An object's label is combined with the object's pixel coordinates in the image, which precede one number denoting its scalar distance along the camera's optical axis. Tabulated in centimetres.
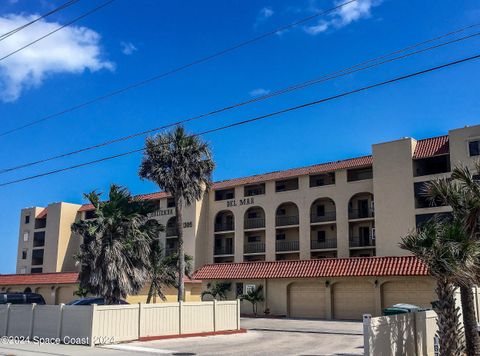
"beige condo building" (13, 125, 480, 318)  4844
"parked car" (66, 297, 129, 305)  2777
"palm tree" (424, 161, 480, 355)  1625
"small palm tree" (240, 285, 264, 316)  4228
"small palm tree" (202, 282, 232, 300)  4444
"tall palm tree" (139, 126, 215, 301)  3769
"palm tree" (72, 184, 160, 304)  3078
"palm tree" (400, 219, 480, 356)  1493
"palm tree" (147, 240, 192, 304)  3653
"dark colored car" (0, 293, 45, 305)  3285
